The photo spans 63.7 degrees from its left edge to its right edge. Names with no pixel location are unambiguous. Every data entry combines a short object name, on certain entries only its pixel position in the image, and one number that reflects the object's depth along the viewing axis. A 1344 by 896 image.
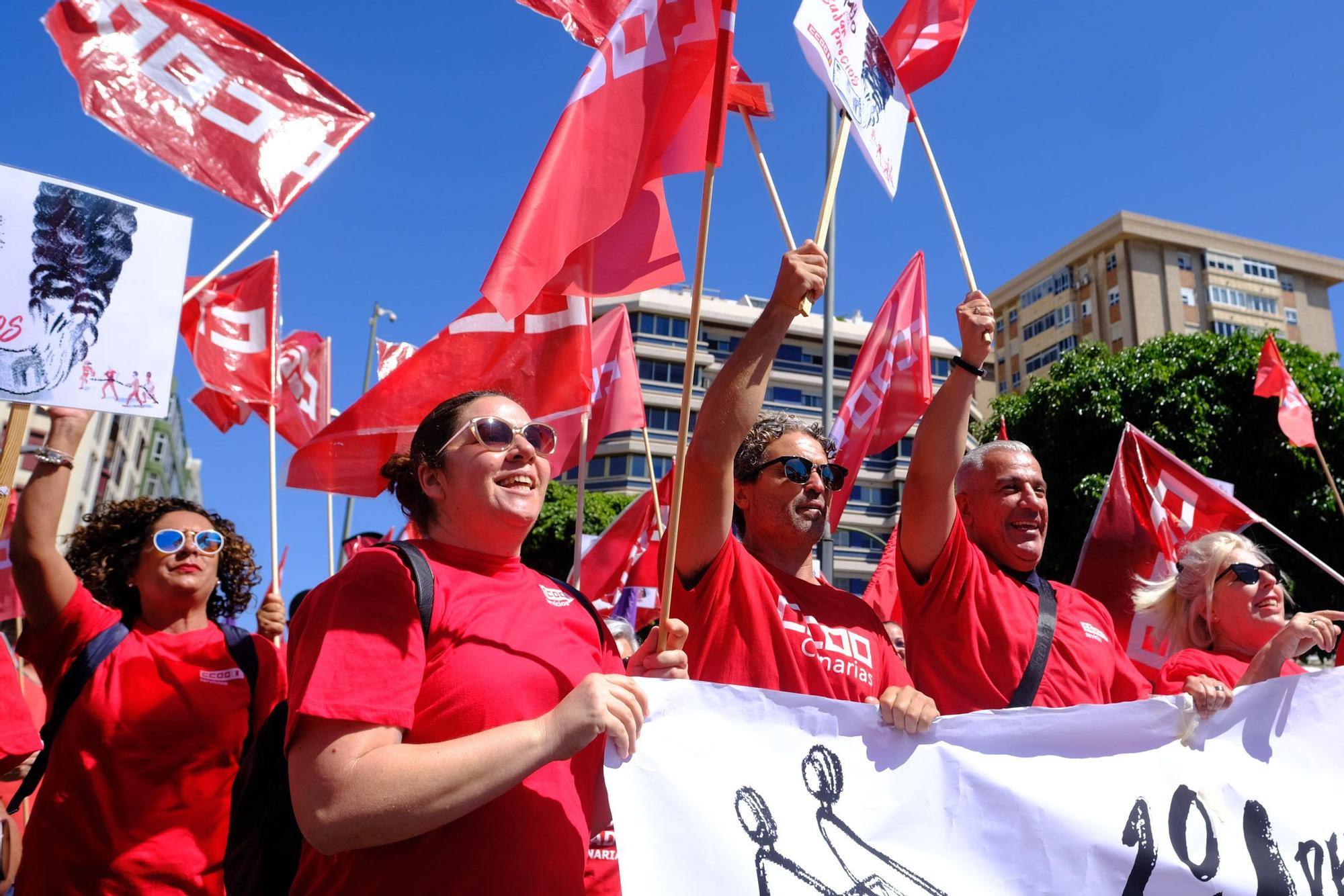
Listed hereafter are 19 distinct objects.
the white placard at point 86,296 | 3.07
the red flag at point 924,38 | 3.68
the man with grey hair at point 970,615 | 2.79
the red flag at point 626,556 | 7.30
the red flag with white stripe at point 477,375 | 4.52
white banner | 2.16
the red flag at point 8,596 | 4.18
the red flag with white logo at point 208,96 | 4.29
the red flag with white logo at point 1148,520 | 5.92
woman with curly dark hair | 2.97
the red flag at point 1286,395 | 7.39
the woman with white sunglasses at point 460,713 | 1.73
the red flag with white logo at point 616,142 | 2.42
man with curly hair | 2.39
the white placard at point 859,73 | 2.73
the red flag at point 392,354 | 8.02
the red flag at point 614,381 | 6.38
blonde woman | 3.44
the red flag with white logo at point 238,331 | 6.05
